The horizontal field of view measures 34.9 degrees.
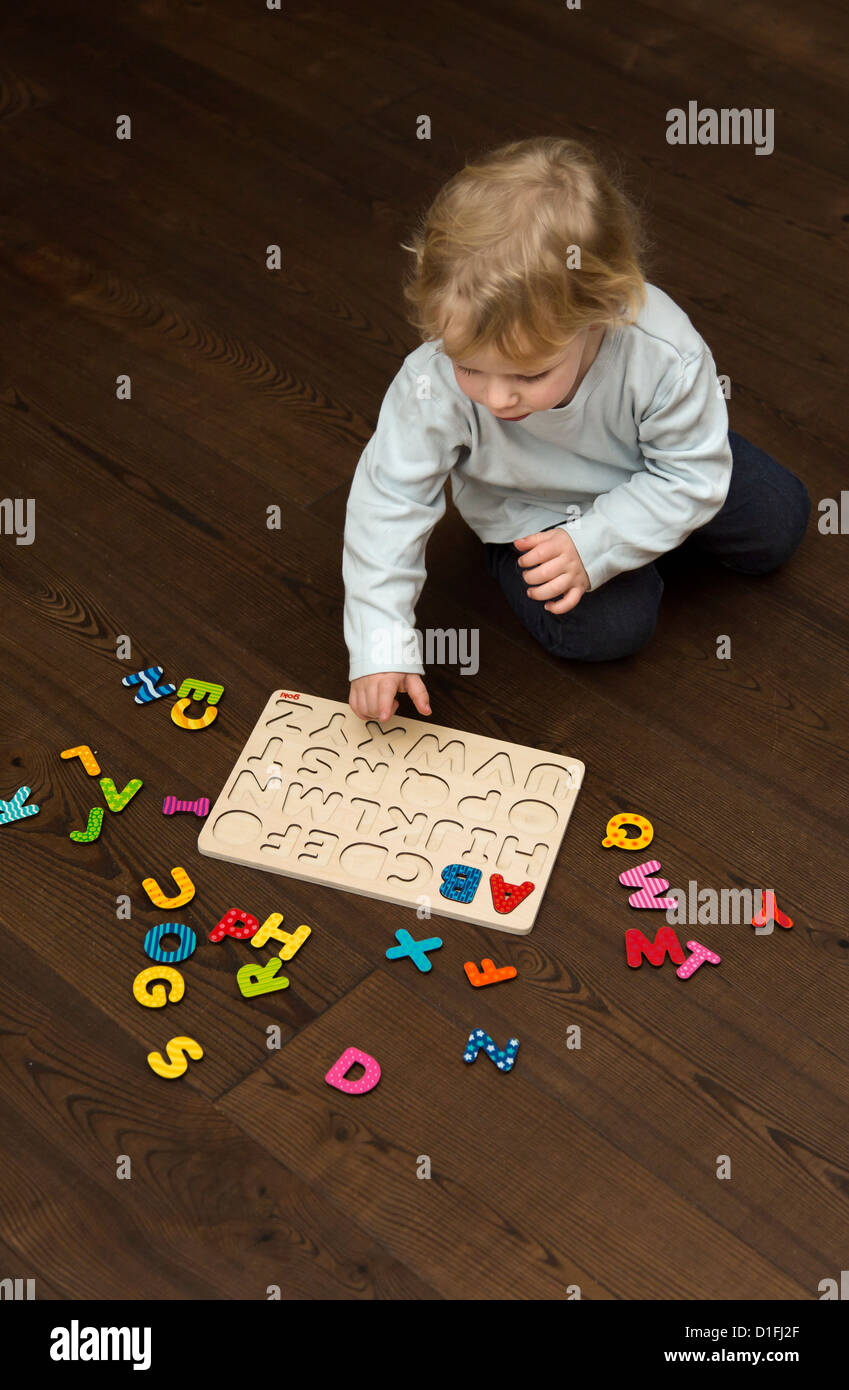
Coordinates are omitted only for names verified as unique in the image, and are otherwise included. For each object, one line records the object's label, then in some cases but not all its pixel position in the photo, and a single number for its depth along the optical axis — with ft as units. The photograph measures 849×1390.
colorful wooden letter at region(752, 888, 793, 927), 3.46
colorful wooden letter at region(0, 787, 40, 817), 3.71
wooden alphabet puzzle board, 3.54
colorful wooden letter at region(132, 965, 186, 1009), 3.34
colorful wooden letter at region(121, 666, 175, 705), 3.97
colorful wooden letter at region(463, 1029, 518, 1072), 3.22
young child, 3.14
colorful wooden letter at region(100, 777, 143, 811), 3.73
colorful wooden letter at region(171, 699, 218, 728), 3.91
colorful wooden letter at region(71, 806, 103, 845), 3.67
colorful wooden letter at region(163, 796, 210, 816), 3.71
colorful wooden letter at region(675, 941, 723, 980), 3.37
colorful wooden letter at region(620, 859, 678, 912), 3.50
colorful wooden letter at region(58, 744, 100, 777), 3.81
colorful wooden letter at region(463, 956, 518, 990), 3.36
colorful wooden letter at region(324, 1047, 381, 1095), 3.20
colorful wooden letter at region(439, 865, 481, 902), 3.48
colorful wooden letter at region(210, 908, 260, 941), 3.45
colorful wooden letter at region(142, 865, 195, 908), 3.52
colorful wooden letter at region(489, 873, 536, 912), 3.45
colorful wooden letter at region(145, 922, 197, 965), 3.42
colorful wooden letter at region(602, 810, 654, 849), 3.63
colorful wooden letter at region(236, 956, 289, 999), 3.35
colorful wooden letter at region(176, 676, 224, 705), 3.98
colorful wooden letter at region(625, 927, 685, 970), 3.39
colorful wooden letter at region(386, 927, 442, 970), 3.39
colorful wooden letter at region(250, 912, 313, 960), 3.42
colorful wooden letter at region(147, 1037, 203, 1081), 3.23
